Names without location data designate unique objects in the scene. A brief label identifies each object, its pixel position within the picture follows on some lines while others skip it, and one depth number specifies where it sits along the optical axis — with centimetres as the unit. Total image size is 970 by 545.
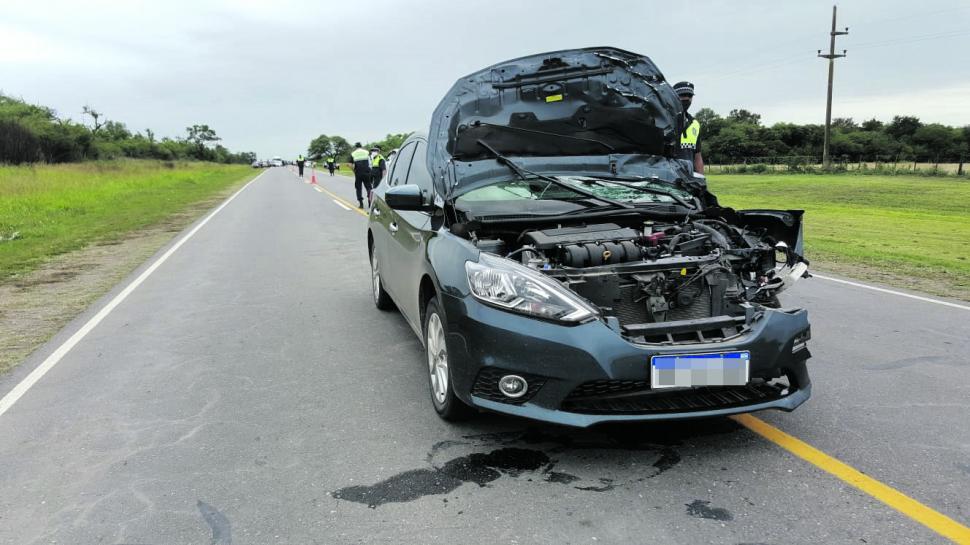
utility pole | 4416
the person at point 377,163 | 1964
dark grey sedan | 338
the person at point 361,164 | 2053
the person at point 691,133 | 840
